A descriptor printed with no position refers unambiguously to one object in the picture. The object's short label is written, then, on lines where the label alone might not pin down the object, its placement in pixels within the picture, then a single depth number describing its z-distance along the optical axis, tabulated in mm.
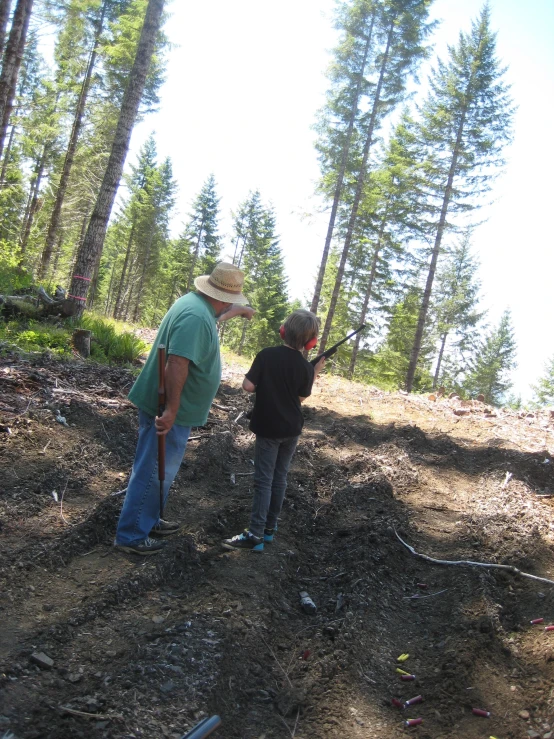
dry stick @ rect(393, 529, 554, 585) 4203
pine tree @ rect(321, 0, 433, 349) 18719
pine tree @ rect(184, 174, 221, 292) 37969
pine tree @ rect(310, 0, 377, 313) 18891
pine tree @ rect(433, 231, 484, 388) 34500
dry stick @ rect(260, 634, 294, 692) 2879
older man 3832
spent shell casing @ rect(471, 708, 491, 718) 2672
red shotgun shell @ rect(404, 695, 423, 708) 2770
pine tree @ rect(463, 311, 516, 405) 40812
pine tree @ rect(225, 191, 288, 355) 36031
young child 4145
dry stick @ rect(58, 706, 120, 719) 2230
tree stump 8820
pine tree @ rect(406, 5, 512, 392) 19156
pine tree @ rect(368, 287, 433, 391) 28078
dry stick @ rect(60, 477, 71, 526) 4203
